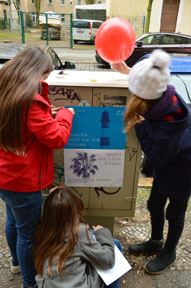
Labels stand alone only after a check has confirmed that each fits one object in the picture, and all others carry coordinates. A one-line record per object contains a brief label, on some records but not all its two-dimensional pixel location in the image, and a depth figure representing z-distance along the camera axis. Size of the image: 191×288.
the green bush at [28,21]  16.92
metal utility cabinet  1.90
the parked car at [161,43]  9.48
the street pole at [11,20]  14.45
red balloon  1.86
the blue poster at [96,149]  1.96
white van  19.11
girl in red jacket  1.41
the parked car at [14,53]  4.46
